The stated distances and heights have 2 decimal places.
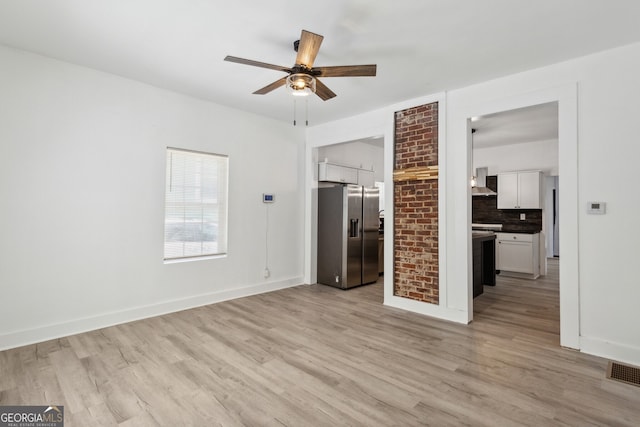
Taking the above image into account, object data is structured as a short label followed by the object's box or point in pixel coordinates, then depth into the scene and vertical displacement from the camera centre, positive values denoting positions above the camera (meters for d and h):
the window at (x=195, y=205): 4.15 +0.15
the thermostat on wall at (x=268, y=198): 5.04 +0.30
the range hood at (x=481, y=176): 7.37 +0.99
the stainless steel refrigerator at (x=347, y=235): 5.29 -0.32
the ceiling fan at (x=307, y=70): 2.35 +1.21
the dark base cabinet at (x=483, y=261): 4.76 -0.70
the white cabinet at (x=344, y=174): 5.71 +0.84
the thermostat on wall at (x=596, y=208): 2.88 +0.11
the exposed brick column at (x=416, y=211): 3.97 +0.09
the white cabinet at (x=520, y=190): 6.50 +0.61
